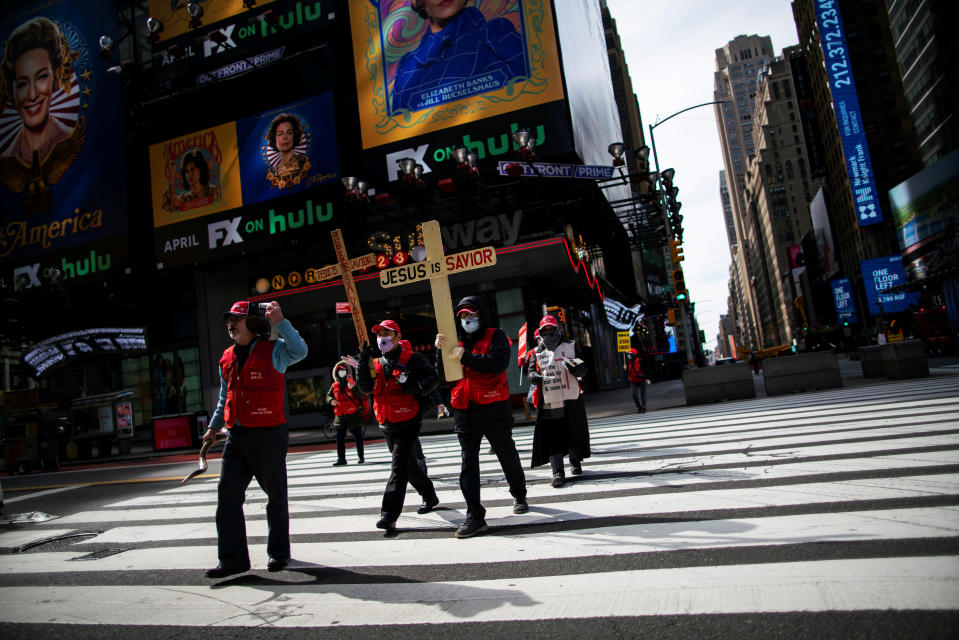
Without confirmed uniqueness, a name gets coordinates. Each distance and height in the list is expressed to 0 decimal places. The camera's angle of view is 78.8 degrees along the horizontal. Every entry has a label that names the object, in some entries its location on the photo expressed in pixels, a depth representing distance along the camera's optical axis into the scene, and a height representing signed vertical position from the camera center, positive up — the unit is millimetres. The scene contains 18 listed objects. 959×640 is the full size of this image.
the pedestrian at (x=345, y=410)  11133 -173
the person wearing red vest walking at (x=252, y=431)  4340 -136
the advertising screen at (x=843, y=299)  76938 +5159
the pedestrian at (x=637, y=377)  15438 -362
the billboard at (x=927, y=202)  47500 +10928
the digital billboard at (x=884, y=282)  63750 +5524
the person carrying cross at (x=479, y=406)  4910 -196
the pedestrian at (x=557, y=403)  6668 -338
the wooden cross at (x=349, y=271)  6363 +1511
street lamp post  21939 +6235
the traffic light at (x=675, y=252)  22422 +4091
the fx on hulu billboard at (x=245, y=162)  24453 +10918
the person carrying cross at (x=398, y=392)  5414 +22
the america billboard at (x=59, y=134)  28156 +15123
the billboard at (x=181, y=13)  27844 +19535
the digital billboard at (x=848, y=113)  62294 +24709
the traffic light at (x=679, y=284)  21828 +2781
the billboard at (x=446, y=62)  21531 +12413
